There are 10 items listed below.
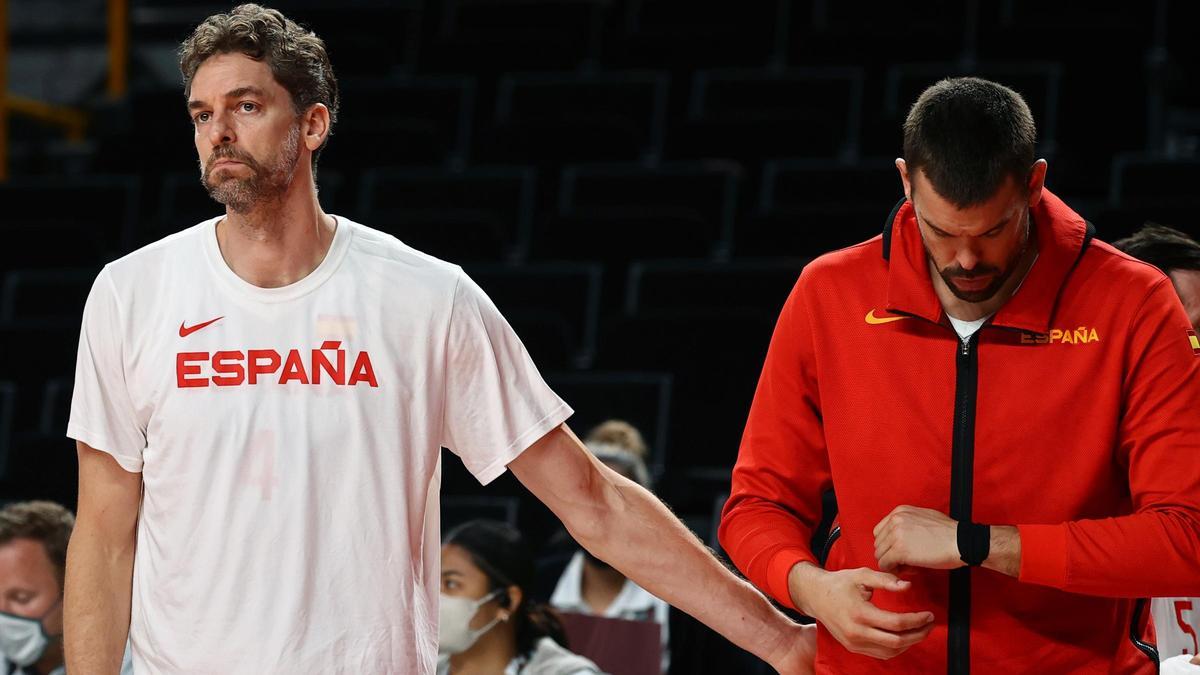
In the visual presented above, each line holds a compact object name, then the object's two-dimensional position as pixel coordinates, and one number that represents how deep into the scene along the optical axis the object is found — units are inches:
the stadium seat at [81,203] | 550.3
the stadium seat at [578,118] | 541.0
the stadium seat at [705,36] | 590.6
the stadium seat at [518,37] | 605.6
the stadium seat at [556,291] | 460.1
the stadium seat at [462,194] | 521.0
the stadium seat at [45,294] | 483.5
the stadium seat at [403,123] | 564.4
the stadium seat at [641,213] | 474.3
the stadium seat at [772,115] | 526.9
